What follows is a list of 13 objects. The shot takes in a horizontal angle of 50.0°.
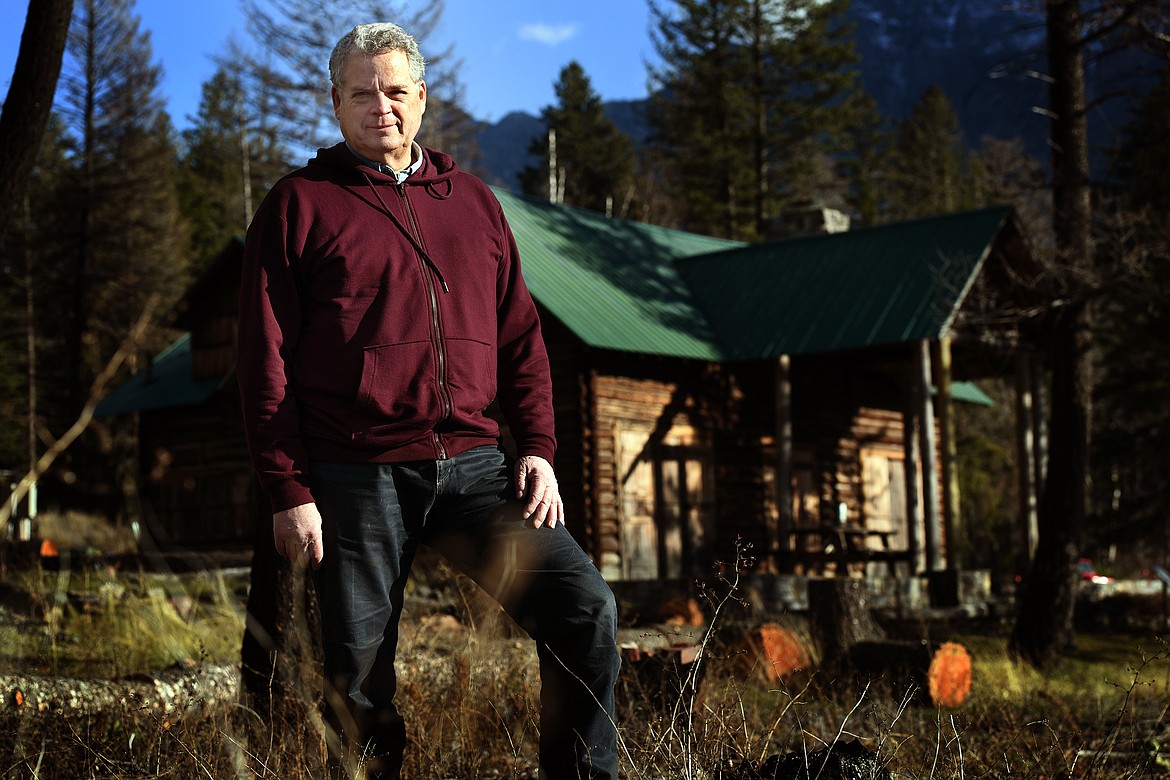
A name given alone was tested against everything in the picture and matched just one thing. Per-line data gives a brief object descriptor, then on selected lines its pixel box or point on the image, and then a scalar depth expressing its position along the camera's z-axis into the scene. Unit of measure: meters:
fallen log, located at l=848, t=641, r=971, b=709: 7.90
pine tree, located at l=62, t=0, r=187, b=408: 30.20
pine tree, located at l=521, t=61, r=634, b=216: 43.72
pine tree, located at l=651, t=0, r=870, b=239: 37.84
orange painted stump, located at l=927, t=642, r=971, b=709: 7.93
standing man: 3.27
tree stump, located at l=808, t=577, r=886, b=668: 9.07
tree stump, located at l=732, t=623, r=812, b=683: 8.48
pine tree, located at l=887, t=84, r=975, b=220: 45.97
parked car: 18.80
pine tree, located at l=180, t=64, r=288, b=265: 35.72
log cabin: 16.12
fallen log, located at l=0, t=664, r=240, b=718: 4.95
